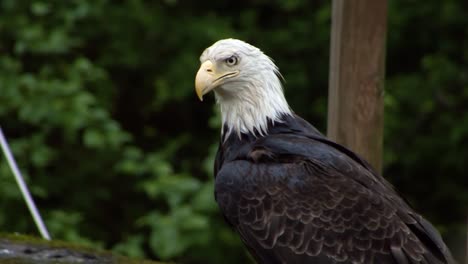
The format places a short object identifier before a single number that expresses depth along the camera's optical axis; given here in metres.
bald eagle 9.02
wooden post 10.04
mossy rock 10.03
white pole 11.15
